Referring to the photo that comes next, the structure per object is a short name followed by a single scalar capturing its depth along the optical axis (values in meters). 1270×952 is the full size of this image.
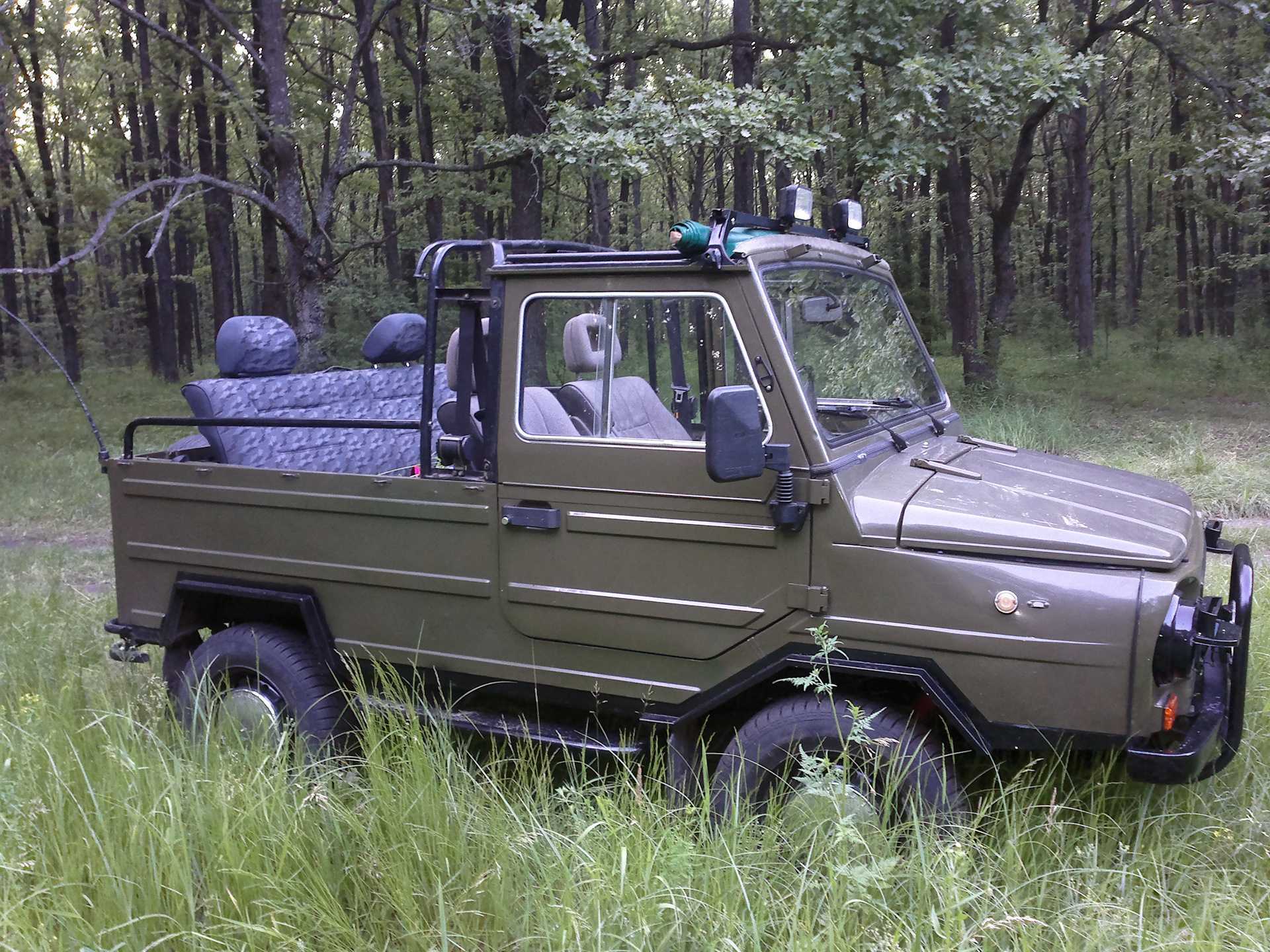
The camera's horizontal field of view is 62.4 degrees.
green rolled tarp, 3.46
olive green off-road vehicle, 3.11
